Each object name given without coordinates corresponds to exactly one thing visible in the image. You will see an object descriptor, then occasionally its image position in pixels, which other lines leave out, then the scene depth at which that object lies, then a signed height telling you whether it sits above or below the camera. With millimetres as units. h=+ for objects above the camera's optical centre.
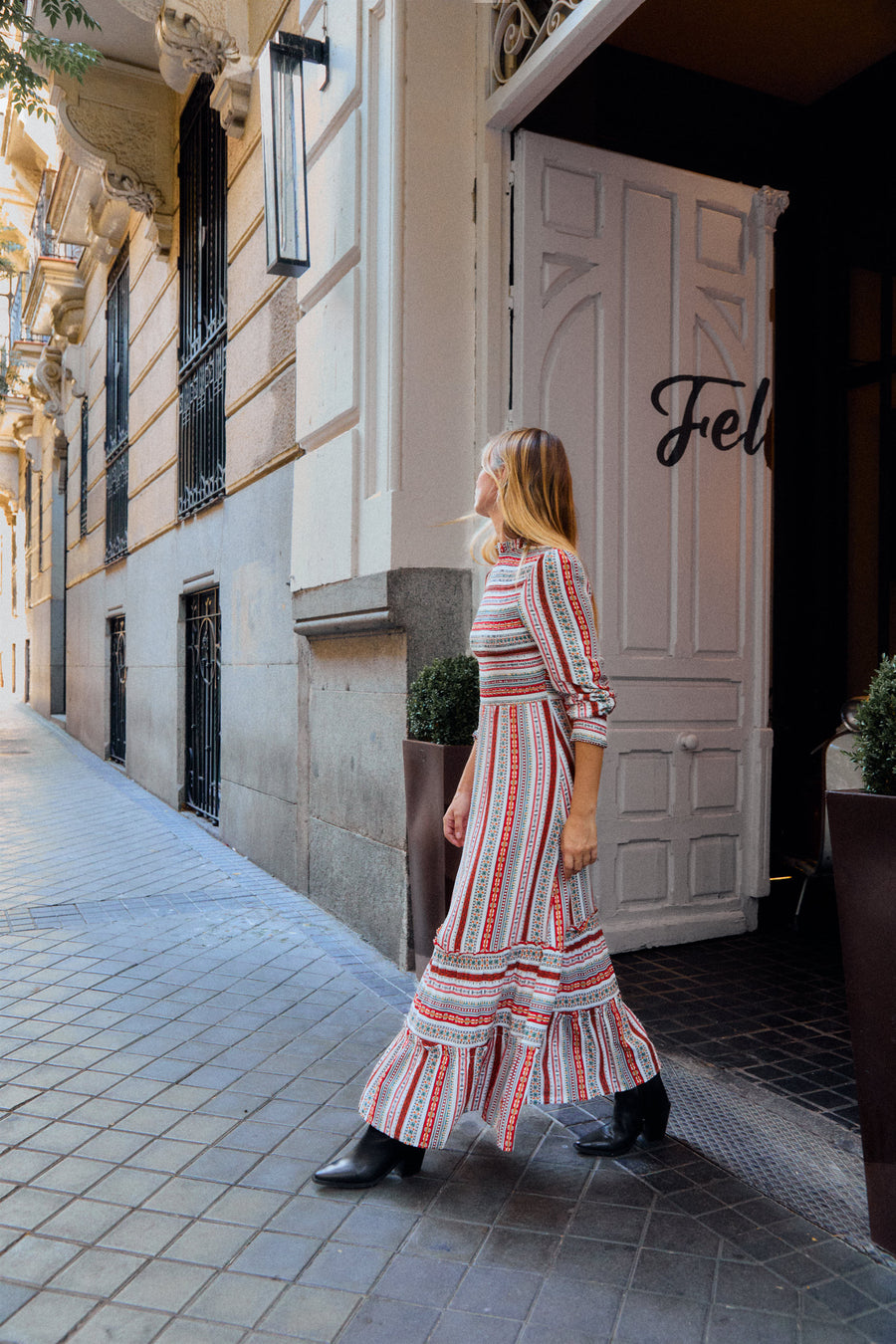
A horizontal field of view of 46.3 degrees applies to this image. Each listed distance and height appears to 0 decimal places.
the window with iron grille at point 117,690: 14173 -416
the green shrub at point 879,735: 2188 -149
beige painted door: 4867 +927
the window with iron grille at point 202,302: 8352 +3032
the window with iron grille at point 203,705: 8883 -405
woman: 2689 -616
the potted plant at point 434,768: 3957 -413
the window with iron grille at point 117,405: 13242 +3338
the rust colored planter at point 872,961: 2156 -629
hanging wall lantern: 5488 +2744
